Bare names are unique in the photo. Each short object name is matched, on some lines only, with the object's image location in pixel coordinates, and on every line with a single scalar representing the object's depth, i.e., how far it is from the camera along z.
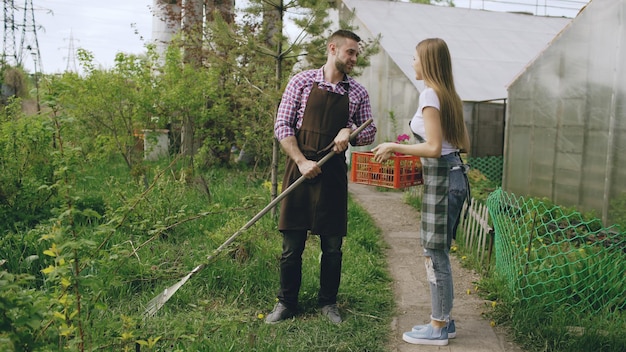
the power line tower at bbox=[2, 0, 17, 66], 15.35
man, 3.79
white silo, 10.61
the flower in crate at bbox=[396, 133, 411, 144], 6.36
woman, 3.32
